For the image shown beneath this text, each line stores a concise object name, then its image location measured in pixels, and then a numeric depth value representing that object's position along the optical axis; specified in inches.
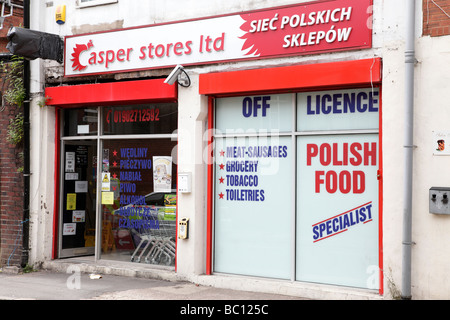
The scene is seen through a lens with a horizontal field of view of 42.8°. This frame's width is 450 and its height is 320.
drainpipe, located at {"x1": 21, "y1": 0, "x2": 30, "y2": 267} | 415.5
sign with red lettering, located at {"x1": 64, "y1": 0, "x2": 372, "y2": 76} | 311.9
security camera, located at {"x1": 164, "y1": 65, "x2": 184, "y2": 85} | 348.0
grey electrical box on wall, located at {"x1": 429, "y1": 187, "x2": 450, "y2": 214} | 275.4
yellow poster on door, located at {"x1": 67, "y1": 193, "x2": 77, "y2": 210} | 429.1
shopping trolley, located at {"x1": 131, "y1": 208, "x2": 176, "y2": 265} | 380.5
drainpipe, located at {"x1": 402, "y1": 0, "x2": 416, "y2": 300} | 283.1
